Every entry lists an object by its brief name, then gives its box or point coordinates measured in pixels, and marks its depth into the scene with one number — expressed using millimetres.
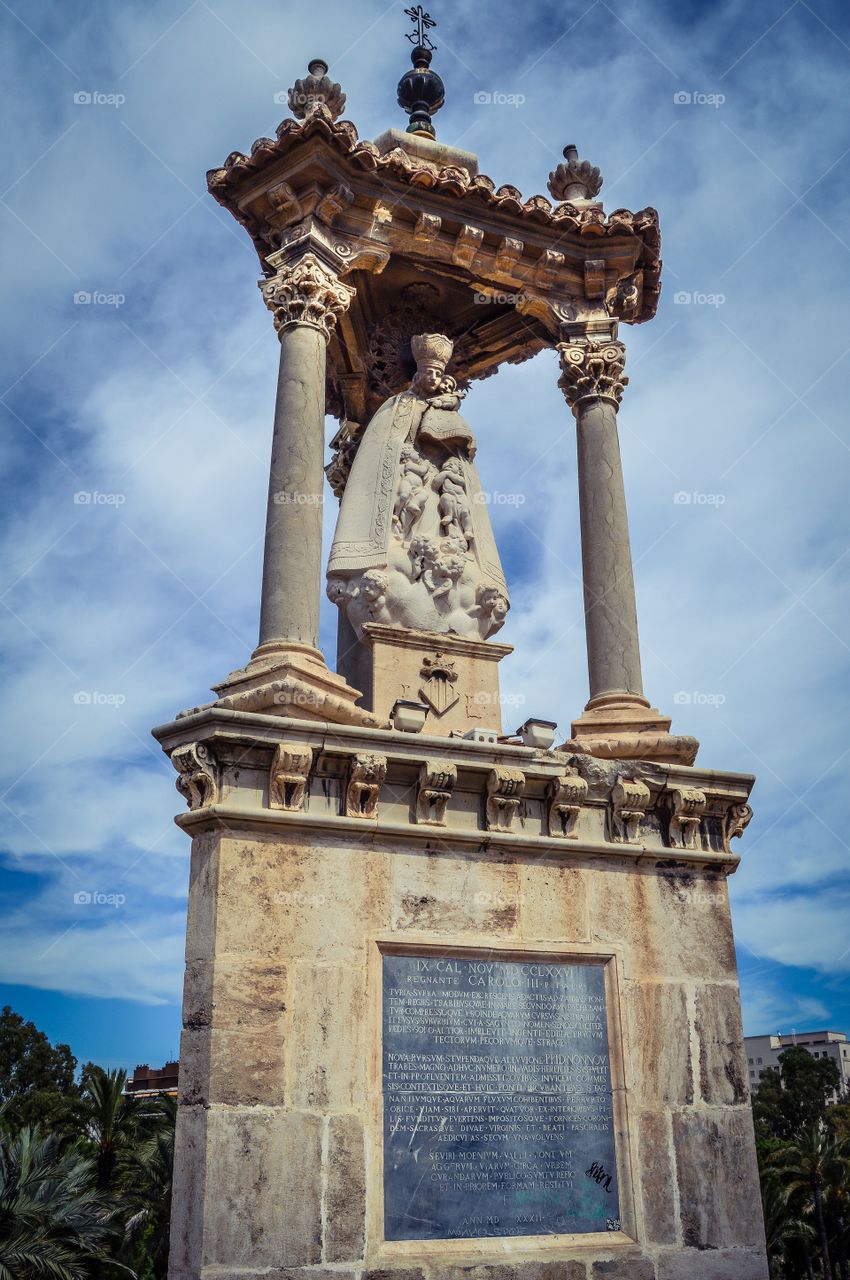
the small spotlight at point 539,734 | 9102
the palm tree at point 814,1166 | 46125
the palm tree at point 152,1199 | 33844
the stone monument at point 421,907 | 7223
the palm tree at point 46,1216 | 25984
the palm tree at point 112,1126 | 37000
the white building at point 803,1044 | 130750
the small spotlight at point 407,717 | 8688
